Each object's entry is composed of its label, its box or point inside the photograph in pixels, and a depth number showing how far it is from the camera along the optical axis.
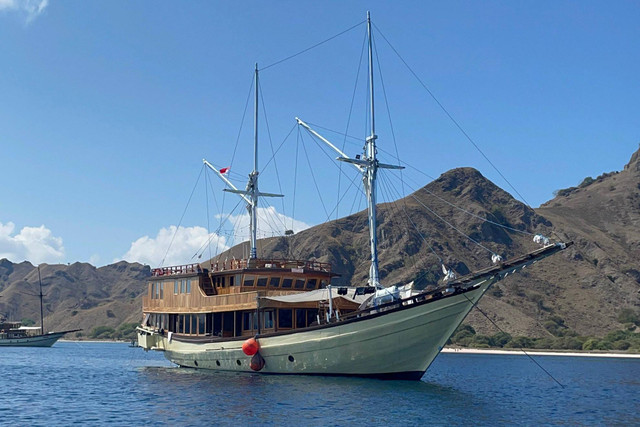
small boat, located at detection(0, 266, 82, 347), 113.94
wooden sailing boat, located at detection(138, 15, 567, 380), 32.50
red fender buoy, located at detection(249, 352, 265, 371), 36.69
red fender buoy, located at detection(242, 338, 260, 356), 36.75
